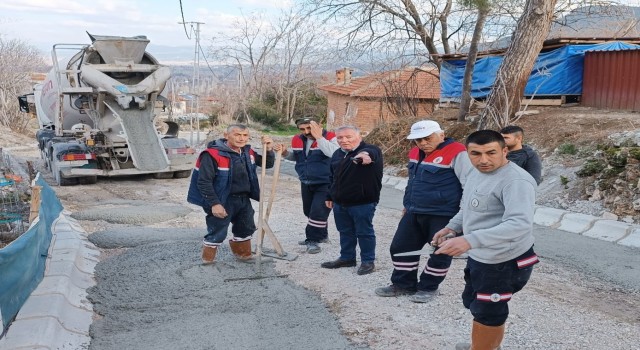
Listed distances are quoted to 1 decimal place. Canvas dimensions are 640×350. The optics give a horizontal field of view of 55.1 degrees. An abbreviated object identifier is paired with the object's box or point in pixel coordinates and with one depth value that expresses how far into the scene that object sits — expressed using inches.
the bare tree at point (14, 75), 1209.4
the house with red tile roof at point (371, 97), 823.1
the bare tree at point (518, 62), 501.4
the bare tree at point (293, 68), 1755.7
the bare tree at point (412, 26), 777.6
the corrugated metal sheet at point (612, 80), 555.8
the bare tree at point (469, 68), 639.1
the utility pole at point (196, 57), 984.0
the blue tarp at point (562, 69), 608.1
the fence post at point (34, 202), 239.7
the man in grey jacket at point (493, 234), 130.5
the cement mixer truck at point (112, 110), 518.9
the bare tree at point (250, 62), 1969.7
